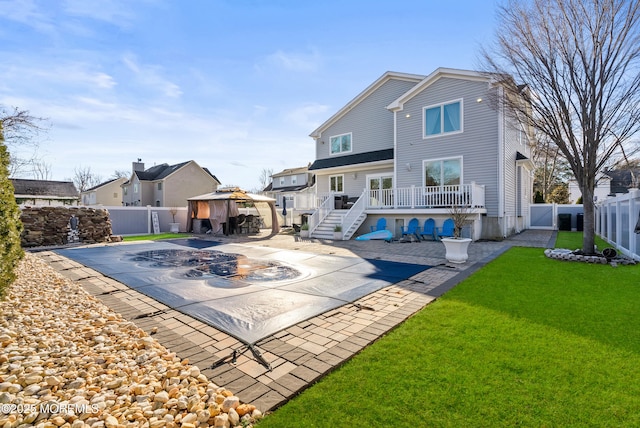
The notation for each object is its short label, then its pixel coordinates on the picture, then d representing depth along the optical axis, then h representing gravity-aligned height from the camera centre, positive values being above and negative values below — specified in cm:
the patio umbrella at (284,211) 1961 -15
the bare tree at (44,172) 3939 +550
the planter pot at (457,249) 734 -105
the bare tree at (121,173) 5098 +654
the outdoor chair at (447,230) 1188 -93
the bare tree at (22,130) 1577 +445
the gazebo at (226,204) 1639 +32
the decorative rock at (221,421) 193 -138
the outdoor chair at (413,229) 1274 -95
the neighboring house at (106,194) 3891 +231
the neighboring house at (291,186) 3247 +284
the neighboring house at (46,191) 3005 +224
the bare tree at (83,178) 4744 +537
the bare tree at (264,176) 5752 +646
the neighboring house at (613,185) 2827 +188
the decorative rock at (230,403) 207 -137
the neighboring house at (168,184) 3091 +290
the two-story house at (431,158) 1253 +236
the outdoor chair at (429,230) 1245 -97
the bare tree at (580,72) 741 +351
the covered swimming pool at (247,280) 394 -140
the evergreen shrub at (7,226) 395 -21
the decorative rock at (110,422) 189 -135
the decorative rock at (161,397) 217 -137
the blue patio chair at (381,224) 1394 -78
